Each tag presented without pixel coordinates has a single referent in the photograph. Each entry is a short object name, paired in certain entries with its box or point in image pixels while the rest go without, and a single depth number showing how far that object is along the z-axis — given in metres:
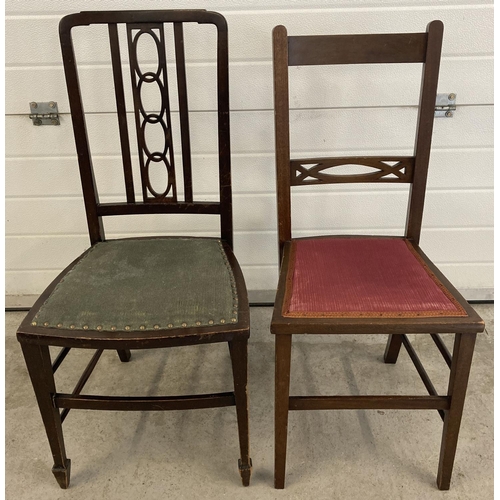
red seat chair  1.08
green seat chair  1.08
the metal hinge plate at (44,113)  1.75
